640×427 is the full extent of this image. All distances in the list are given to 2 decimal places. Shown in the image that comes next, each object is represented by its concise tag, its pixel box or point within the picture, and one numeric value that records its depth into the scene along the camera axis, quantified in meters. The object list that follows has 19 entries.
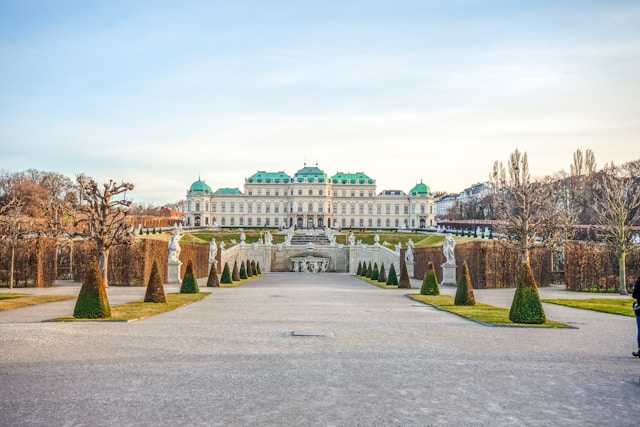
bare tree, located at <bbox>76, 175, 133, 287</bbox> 24.19
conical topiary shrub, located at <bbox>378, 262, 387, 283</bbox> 31.04
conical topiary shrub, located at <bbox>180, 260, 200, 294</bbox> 20.48
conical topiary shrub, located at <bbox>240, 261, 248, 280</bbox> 34.38
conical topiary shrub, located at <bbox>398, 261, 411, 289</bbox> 25.09
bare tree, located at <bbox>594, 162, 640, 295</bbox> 22.11
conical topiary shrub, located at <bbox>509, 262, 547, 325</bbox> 11.95
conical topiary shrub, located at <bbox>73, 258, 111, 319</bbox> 12.33
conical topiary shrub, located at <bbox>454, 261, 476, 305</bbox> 16.14
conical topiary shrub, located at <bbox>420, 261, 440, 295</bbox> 20.36
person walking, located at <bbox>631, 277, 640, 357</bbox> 7.81
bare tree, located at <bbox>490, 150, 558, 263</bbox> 27.14
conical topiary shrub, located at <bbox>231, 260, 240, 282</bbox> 31.20
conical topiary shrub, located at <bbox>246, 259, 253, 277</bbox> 38.23
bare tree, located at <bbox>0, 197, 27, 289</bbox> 23.52
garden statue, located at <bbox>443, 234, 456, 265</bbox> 26.13
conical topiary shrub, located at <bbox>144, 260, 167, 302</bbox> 16.28
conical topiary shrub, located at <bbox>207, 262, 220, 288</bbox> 25.80
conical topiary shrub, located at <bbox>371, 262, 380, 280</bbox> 33.42
